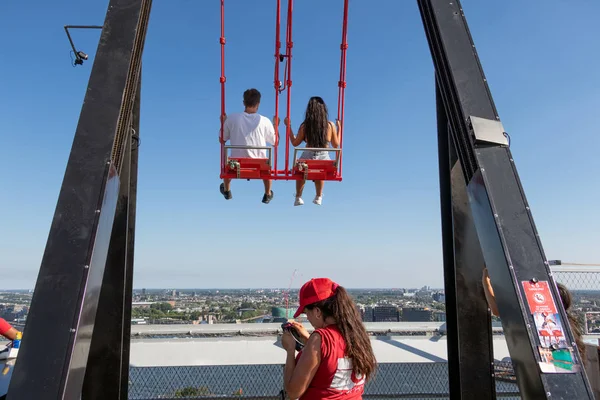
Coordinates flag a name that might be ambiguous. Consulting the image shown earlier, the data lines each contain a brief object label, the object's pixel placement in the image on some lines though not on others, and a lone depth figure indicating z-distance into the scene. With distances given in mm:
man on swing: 5750
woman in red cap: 2227
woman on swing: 5684
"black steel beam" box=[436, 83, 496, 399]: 3186
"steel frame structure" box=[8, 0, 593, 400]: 1859
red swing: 4984
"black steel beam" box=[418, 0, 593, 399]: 2017
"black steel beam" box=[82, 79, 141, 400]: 2980
